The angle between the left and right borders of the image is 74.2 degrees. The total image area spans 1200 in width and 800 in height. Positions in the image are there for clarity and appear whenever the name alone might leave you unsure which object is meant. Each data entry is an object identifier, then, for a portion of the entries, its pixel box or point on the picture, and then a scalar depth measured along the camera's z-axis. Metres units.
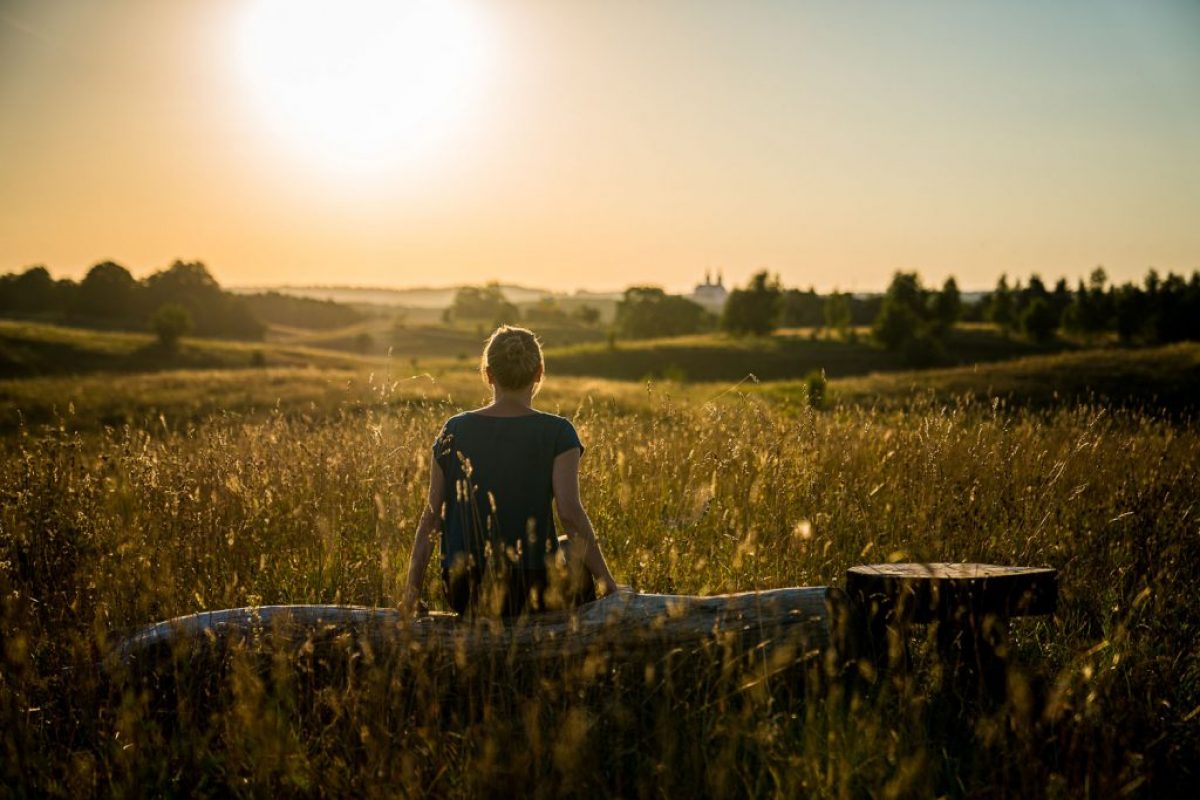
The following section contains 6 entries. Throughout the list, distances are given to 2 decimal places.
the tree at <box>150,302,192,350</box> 50.38
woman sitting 3.75
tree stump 3.52
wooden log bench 3.40
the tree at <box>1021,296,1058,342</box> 69.94
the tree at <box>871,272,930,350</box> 62.44
